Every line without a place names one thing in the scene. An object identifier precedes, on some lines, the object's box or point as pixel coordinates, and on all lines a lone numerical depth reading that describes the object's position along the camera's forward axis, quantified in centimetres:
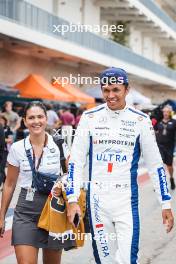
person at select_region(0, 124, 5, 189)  742
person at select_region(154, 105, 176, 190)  1348
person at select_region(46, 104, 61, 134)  1806
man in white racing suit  455
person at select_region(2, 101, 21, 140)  1673
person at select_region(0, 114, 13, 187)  1351
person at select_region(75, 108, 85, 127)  2202
